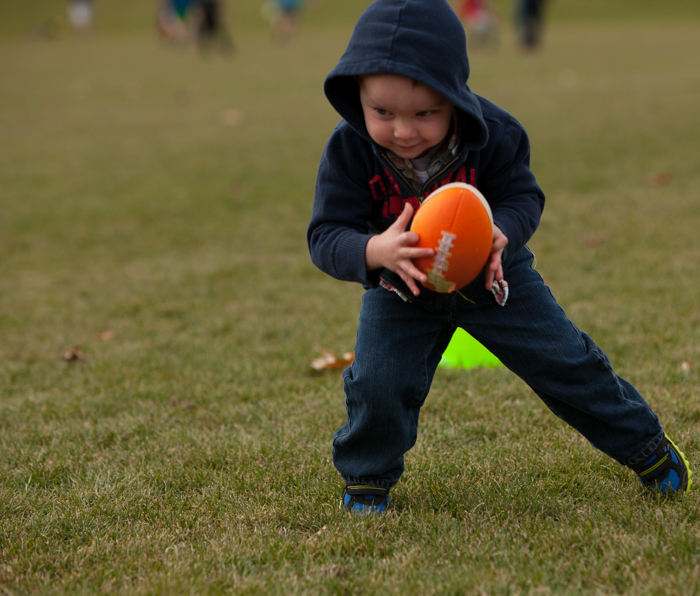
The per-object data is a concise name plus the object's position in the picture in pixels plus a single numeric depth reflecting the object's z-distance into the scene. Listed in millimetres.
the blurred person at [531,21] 22844
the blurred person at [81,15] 36375
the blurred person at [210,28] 25969
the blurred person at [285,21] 30516
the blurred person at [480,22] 24906
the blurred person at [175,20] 29844
